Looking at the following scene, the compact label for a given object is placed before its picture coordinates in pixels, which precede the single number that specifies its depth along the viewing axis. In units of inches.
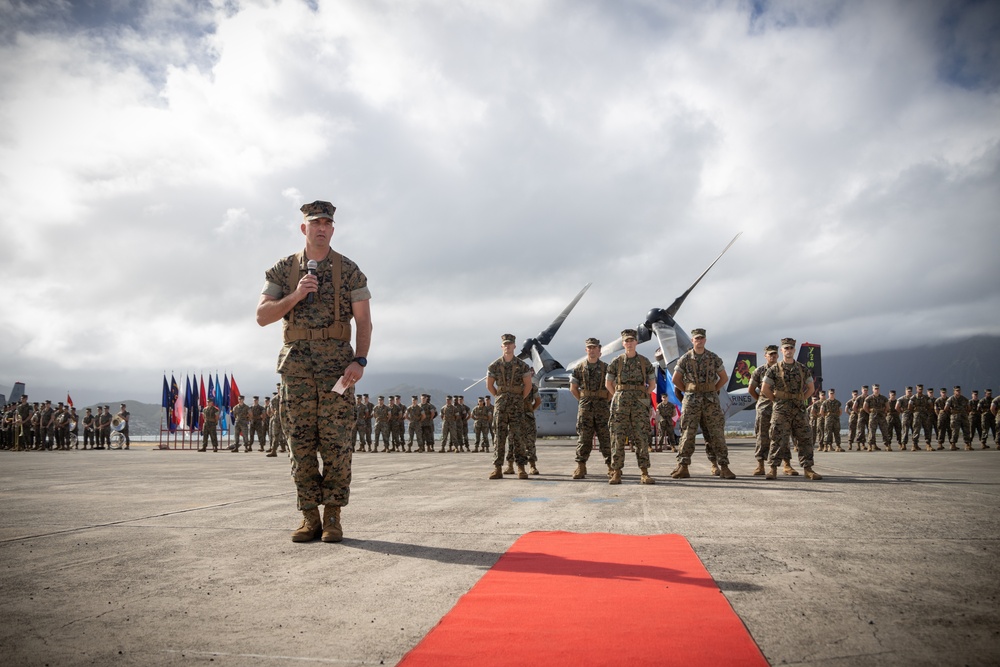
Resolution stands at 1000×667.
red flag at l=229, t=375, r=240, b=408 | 1100.2
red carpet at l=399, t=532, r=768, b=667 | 73.8
